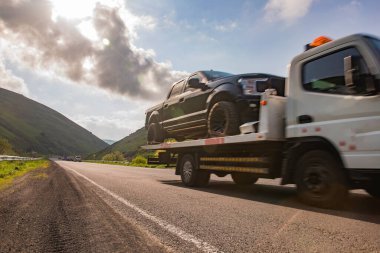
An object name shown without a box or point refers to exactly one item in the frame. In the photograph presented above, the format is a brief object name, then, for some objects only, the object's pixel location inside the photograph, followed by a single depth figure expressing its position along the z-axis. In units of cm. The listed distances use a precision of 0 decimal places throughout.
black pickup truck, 688
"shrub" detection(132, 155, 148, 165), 3576
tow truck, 473
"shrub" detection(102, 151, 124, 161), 6122
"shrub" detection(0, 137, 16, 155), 4402
